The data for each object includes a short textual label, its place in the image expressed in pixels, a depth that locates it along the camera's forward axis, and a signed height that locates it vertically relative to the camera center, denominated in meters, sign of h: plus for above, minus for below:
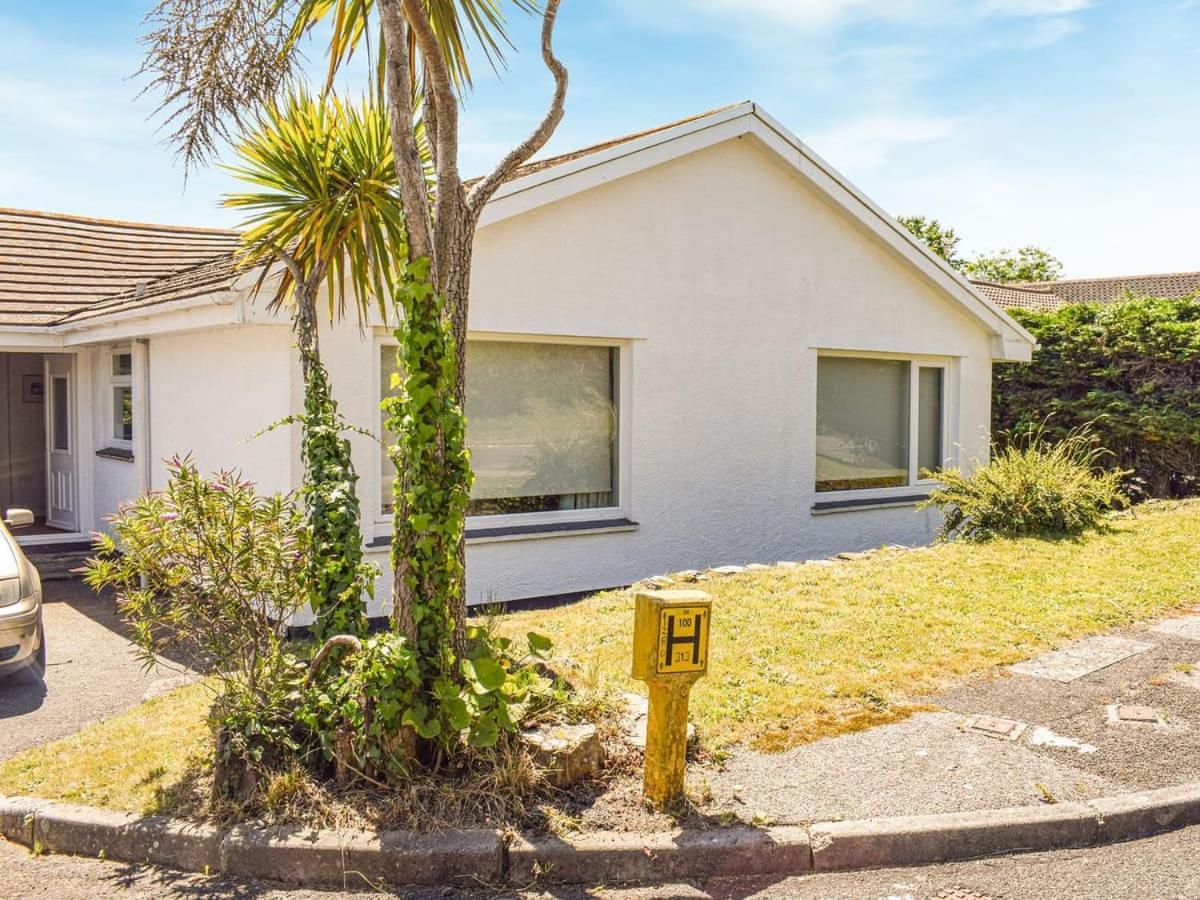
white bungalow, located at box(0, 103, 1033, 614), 8.86 +0.49
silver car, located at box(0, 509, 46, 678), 6.66 -1.34
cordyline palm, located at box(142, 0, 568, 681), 4.62 +1.53
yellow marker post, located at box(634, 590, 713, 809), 4.43 -1.10
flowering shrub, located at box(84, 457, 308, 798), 4.74 -0.81
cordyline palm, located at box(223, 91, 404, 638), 5.80 +1.27
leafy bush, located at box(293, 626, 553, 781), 4.46 -1.33
